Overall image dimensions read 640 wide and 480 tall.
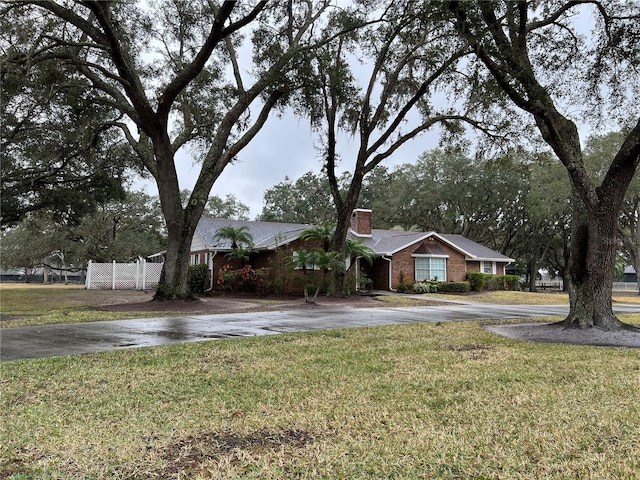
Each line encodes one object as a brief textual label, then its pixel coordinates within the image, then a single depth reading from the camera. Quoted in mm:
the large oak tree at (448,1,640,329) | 9375
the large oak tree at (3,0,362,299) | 14180
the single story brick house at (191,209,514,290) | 24828
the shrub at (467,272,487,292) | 28906
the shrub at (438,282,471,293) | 27312
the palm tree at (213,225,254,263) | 23047
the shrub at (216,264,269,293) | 22406
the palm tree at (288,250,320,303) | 19547
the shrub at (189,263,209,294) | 23016
